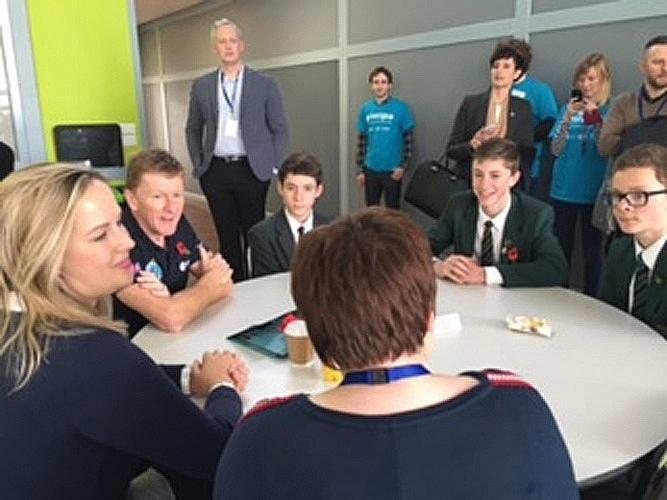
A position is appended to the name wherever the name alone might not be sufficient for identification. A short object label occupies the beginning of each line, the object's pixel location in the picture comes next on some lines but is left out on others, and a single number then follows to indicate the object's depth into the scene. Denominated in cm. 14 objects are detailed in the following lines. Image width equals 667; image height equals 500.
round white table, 110
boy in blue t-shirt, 457
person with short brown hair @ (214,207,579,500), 63
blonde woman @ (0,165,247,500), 91
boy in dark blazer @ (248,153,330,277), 229
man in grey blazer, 341
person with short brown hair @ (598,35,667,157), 265
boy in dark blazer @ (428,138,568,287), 202
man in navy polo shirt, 179
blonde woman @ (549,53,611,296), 311
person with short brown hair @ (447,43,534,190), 330
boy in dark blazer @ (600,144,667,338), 174
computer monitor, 311
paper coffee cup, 136
